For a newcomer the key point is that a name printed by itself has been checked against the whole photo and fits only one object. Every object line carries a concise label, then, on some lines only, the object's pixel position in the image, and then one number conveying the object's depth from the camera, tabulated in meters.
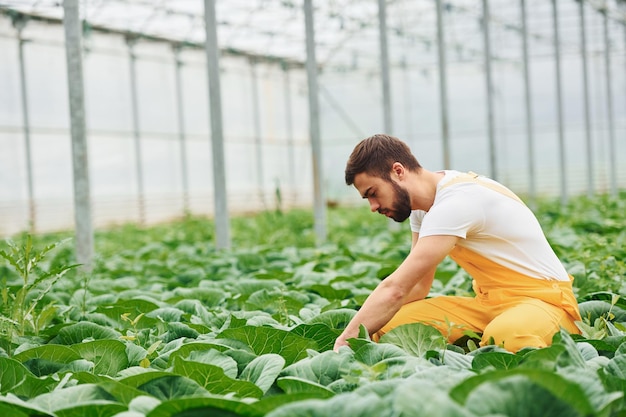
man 3.50
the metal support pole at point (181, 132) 23.77
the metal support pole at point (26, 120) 18.47
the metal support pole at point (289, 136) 28.75
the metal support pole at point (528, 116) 16.86
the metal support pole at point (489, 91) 14.77
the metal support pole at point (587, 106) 20.09
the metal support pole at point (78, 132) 7.57
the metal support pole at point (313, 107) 10.48
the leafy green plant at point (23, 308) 3.84
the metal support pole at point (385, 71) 12.05
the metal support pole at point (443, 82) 13.61
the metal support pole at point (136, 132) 22.08
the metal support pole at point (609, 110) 22.09
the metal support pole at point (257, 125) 27.06
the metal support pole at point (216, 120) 9.20
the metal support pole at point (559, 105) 18.62
